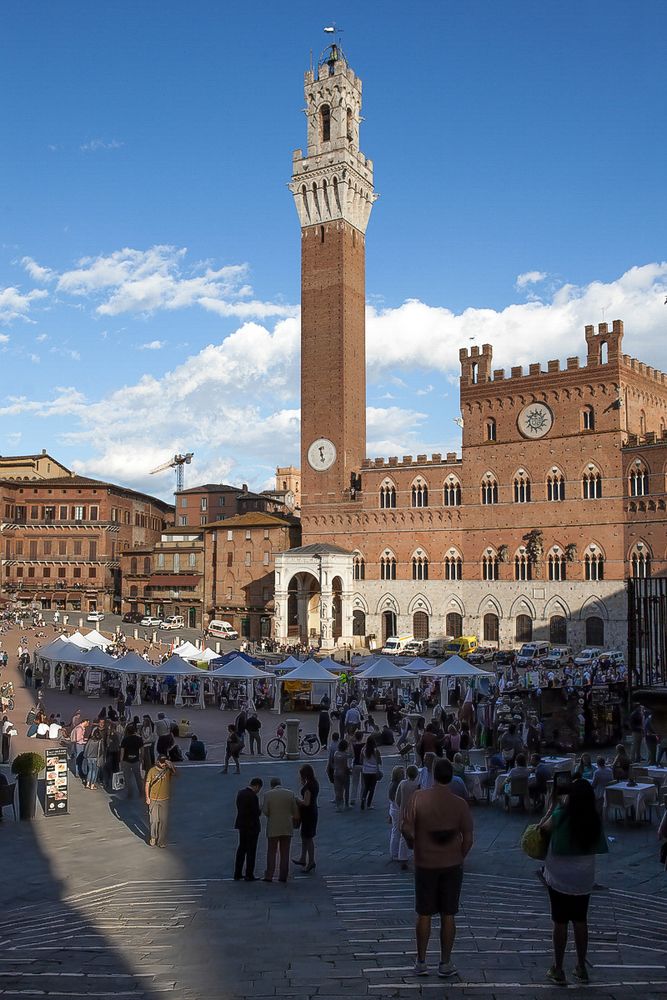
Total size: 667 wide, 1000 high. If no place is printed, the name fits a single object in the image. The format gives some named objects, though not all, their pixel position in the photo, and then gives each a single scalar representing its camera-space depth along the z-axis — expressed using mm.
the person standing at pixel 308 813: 10719
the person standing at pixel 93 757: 17031
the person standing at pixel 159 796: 12117
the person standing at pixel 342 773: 14742
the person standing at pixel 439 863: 6645
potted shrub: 14312
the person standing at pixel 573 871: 6547
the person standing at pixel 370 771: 14594
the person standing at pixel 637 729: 17328
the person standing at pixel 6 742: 18672
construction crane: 120250
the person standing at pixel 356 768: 15053
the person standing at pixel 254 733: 20188
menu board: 14445
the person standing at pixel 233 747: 17969
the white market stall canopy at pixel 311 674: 26906
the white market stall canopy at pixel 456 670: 26750
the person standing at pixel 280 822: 10242
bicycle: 20828
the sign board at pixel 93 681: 31828
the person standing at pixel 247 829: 10415
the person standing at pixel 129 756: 16109
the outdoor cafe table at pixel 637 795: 13375
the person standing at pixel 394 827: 11117
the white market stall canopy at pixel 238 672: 27656
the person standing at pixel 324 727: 20953
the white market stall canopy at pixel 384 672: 27203
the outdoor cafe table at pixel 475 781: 15094
